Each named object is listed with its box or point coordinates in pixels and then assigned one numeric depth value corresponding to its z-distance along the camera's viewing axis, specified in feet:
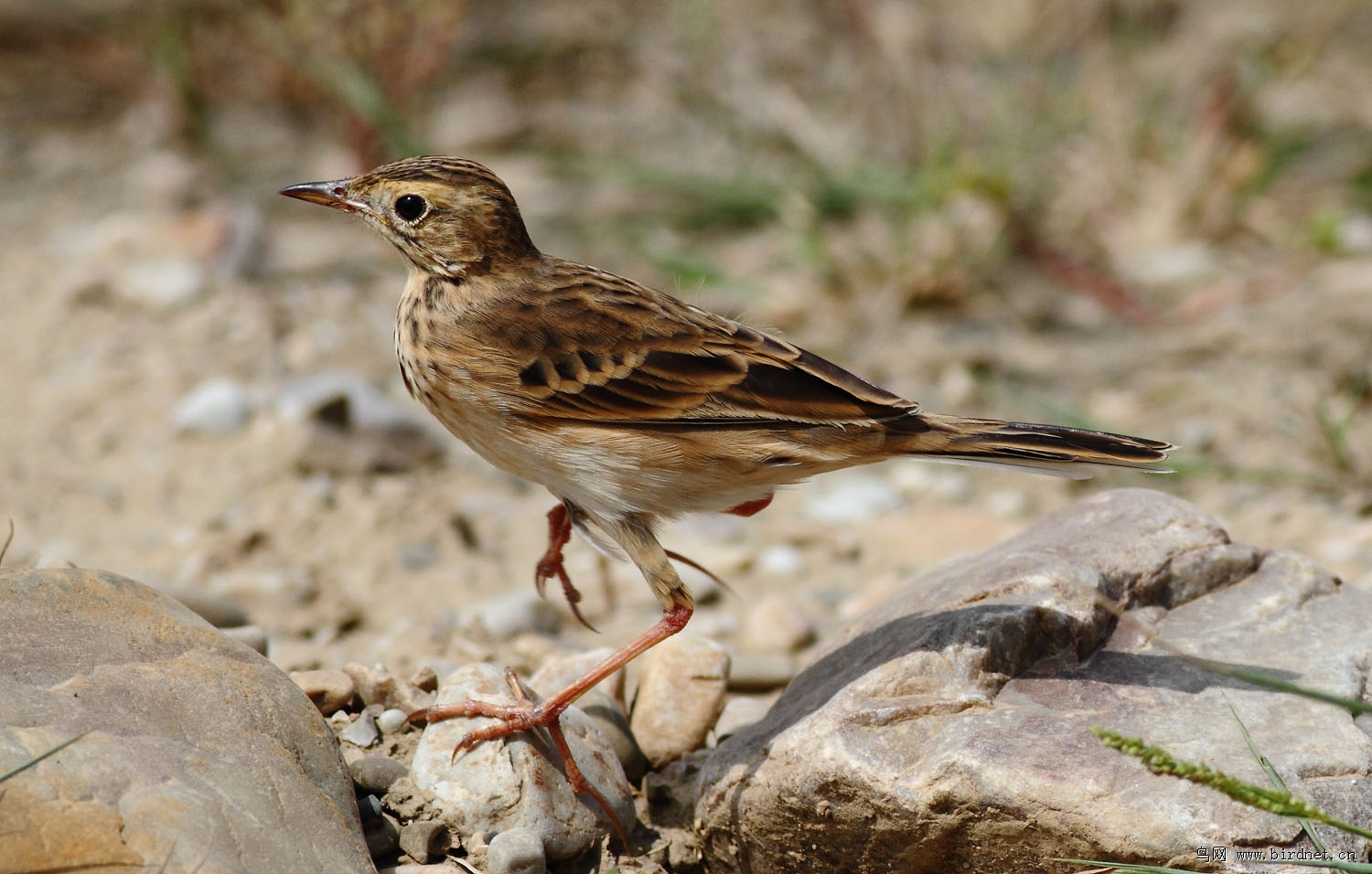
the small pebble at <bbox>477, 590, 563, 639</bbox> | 35.53
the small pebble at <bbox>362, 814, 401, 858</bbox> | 23.70
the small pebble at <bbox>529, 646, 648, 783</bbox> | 28.22
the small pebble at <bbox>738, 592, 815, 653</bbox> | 35.91
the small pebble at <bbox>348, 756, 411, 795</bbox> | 24.70
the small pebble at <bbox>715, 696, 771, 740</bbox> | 30.94
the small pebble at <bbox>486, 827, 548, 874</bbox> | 23.11
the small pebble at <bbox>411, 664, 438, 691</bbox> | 28.53
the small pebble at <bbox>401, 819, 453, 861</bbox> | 23.63
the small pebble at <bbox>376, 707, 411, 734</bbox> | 26.58
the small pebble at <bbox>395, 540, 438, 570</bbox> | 39.70
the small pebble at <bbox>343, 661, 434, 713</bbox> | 27.22
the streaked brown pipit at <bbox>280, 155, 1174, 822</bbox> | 27.45
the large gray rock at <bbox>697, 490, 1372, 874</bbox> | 21.89
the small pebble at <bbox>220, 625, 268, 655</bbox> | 29.32
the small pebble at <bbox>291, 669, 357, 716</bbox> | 26.68
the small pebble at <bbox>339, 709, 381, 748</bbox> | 26.03
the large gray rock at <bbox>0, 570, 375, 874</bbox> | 18.81
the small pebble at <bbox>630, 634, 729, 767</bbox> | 29.09
